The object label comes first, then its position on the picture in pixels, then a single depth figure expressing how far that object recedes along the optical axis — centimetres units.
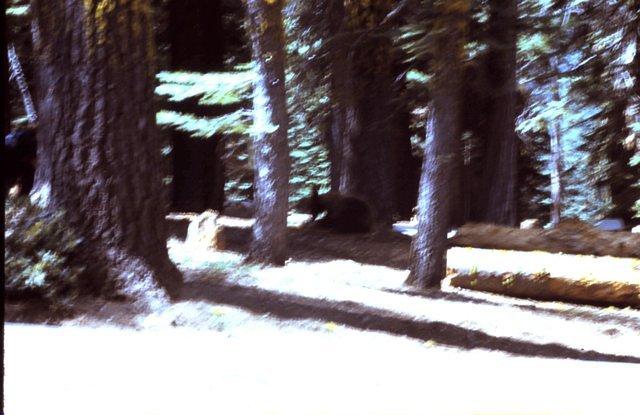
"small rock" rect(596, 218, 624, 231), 2621
